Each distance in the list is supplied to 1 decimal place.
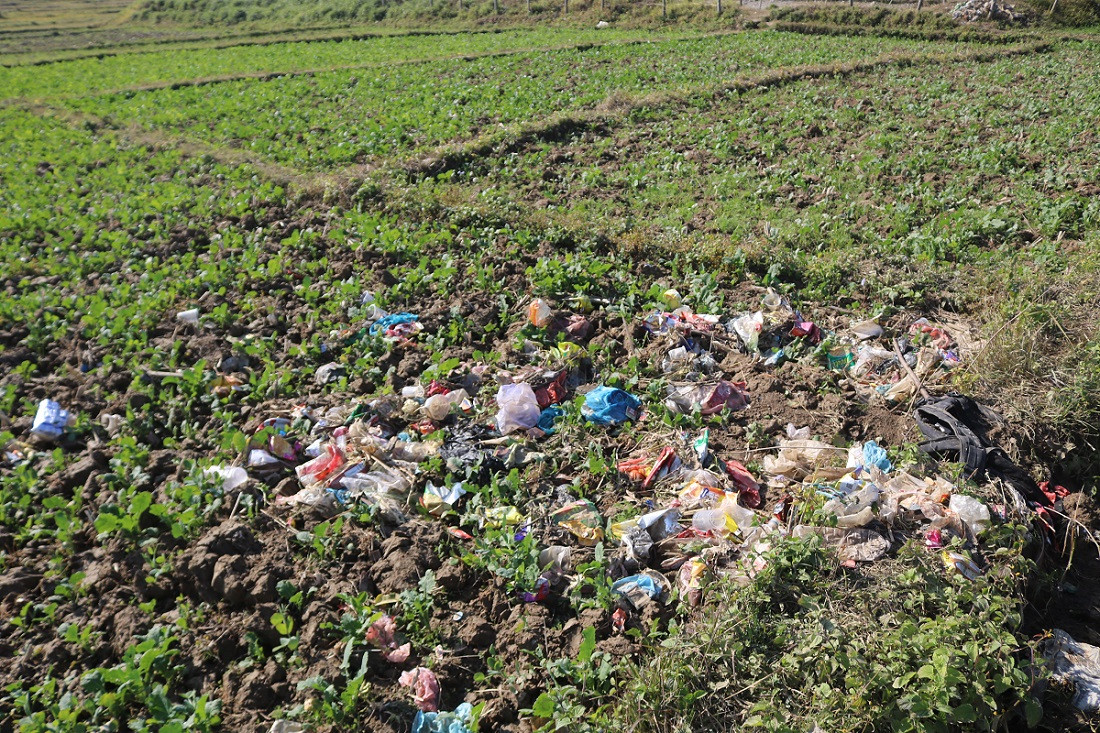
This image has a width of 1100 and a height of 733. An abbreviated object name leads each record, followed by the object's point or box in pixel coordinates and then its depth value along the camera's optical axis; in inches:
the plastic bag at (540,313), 260.1
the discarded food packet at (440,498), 182.1
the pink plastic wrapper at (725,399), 214.7
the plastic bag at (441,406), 214.7
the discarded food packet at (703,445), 191.6
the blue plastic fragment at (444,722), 130.3
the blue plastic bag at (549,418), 210.7
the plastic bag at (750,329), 244.4
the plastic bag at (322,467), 193.9
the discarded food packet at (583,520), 170.2
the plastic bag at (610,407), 210.2
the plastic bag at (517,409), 208.8
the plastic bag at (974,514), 158.1
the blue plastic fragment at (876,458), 183.3
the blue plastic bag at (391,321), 265.6
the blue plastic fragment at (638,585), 155.0
